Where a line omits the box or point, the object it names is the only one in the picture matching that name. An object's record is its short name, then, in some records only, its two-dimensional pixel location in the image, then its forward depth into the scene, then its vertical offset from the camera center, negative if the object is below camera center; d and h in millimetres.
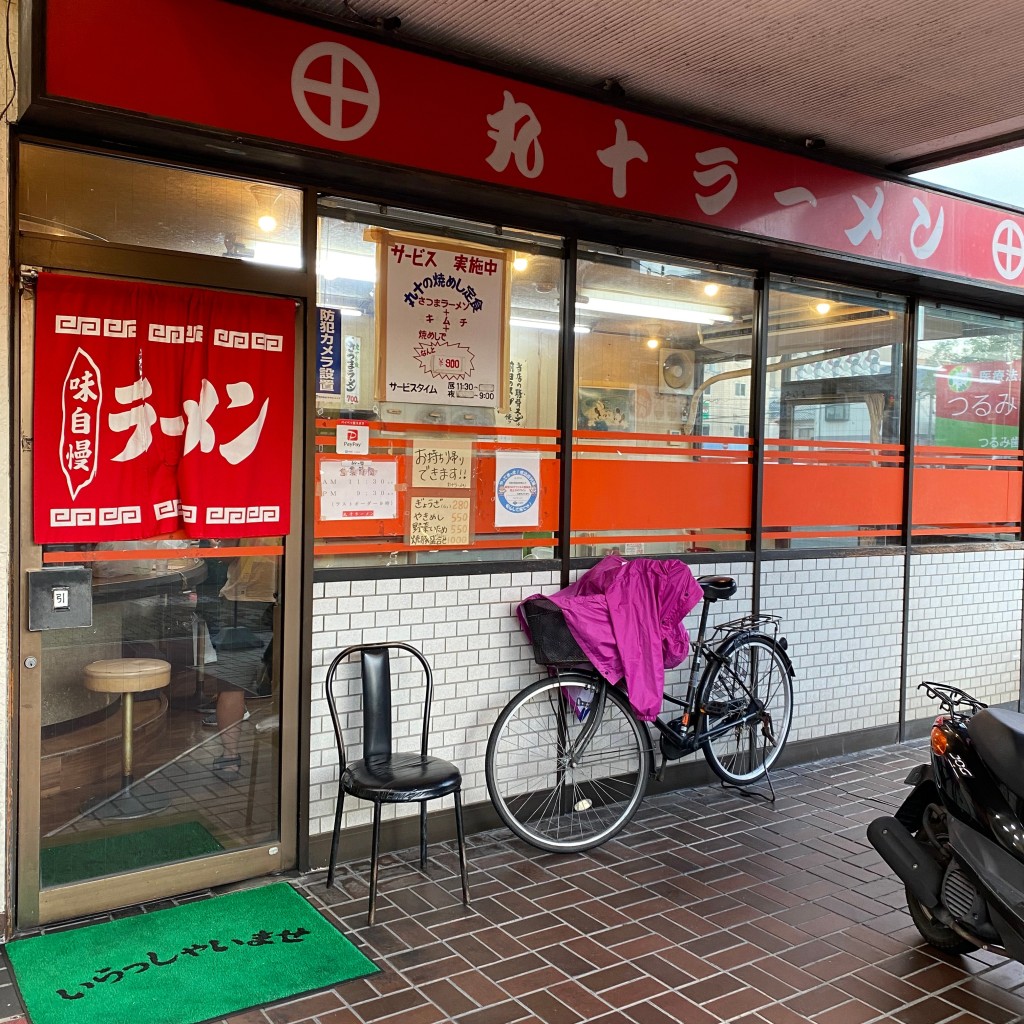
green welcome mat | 3422 -1814
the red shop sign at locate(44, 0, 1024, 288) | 3570 +1535
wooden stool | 4129 -884
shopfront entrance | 3906 -445
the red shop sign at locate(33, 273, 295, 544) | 3896 +243
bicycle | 4941 -1371
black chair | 4055 -1251
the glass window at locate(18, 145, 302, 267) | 3873 +1083
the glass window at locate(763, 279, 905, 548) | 6316 +413
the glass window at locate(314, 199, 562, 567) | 4652 +413
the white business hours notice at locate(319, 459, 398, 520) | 4633 -72
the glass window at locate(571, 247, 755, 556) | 5504 +408
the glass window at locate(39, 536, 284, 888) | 4066 -1015
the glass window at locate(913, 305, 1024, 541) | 7109 +422
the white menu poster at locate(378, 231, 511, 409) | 4777 +752
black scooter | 3436 -1296
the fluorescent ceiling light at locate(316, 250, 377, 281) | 4590 +962
